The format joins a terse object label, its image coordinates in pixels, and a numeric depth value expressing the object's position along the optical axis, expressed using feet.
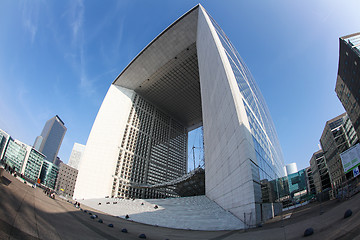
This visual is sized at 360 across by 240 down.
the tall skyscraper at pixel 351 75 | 125.29
